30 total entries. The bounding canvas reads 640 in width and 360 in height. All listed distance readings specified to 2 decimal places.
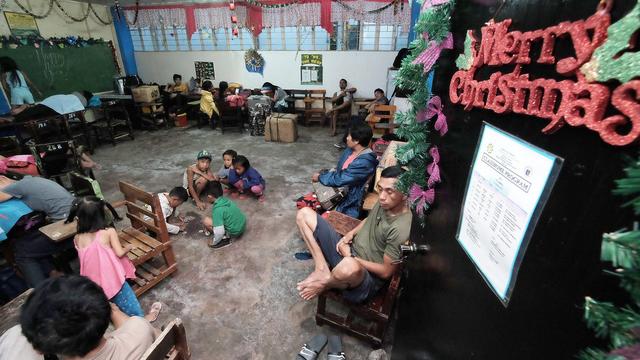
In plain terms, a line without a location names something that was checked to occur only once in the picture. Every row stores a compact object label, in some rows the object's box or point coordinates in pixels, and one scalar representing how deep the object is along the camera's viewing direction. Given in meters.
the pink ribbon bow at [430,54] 1.15
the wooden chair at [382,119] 5.65
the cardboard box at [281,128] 7.11
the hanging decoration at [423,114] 1.15
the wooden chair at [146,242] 2.73
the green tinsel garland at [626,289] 0.44
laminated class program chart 0.67
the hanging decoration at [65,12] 7.18
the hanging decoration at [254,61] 8.90
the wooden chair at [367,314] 2.09
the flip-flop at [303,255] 3.19
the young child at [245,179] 4.42
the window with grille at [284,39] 7.93
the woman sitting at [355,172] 3.19
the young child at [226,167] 4.68
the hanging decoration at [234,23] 7.61
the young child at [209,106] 7.84
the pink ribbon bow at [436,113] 1.18
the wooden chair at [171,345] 1.22
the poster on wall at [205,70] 9.51
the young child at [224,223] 3.35
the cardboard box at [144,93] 7.85
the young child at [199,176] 4.30
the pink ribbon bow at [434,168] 1.26
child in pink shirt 2.21
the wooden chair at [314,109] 8.48
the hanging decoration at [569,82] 0.48
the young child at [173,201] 3.74
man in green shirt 2.01
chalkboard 7.23
